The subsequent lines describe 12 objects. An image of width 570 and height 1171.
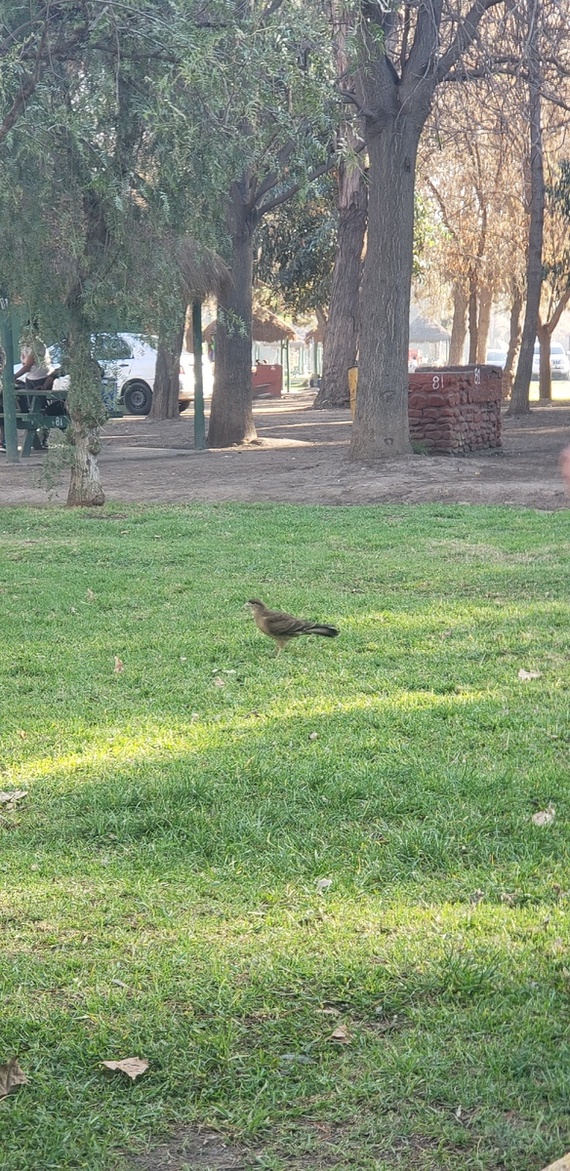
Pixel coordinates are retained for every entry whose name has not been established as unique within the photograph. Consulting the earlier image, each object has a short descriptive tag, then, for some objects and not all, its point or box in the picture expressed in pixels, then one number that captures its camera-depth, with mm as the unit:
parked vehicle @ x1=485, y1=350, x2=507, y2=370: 72562
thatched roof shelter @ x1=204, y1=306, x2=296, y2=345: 46000
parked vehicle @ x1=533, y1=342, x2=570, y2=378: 66125
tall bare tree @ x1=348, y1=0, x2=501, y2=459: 16297
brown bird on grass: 6609
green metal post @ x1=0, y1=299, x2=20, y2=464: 18453
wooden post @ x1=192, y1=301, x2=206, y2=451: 21734
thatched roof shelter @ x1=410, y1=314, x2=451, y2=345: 85312
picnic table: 19781
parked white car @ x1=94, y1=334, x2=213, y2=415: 32375
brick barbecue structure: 18406
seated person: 21000
